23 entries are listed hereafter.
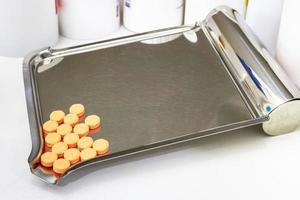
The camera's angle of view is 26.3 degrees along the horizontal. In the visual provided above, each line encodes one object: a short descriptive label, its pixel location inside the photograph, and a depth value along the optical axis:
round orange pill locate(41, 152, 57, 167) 0.43
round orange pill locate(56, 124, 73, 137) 0.45
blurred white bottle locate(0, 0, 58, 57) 0.52
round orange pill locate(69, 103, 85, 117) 0.47
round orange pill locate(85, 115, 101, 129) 0.46
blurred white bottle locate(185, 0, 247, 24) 0.55
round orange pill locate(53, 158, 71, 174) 0.42
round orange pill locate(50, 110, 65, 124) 0.46
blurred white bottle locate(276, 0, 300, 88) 0.48
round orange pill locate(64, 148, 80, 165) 0.43
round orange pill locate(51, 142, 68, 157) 0.44
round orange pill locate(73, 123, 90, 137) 0.45
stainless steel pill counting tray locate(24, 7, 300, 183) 0.45
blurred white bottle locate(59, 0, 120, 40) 0.56
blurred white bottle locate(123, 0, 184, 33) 0.56
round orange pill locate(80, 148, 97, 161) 0.43
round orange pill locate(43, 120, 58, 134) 0.45
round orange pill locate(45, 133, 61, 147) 0.45
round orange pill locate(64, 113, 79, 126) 0.46
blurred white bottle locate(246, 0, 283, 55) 0.53
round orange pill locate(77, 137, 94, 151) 0.44
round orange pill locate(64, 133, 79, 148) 0.45
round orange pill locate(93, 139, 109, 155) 0.44
